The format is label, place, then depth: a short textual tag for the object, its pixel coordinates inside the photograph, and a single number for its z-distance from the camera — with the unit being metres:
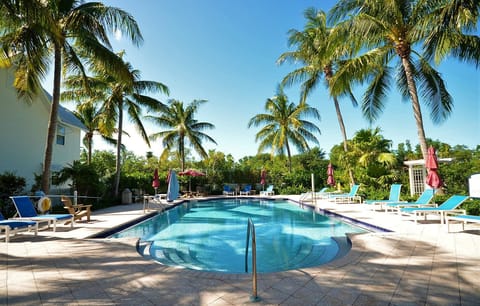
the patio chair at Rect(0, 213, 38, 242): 5.79
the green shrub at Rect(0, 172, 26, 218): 9.56
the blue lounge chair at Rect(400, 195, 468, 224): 6.76
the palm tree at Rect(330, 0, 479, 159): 9.35
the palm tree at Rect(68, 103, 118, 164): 20.57
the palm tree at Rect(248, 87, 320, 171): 22.56
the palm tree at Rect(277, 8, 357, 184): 15.73
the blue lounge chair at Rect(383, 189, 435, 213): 8.63
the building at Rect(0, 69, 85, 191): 12.13
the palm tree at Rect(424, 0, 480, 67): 7.48
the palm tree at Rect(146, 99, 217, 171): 22.64
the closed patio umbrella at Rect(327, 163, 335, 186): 15.49
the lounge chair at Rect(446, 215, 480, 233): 5.69
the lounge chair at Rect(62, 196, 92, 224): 8.24
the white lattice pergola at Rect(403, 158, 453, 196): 13.66
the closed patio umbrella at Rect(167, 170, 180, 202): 11.79
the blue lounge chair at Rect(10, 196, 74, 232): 6.78
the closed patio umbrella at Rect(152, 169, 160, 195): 12.97
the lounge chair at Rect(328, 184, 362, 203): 13.39
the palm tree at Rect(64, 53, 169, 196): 14.84
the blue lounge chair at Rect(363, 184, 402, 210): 10.12
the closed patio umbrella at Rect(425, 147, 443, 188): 7.74
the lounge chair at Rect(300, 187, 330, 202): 15.46
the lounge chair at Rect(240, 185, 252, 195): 22.95
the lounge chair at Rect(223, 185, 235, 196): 22.85
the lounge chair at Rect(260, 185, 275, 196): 21.46
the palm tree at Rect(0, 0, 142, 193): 8.45
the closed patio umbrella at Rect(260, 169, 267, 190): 21.92
